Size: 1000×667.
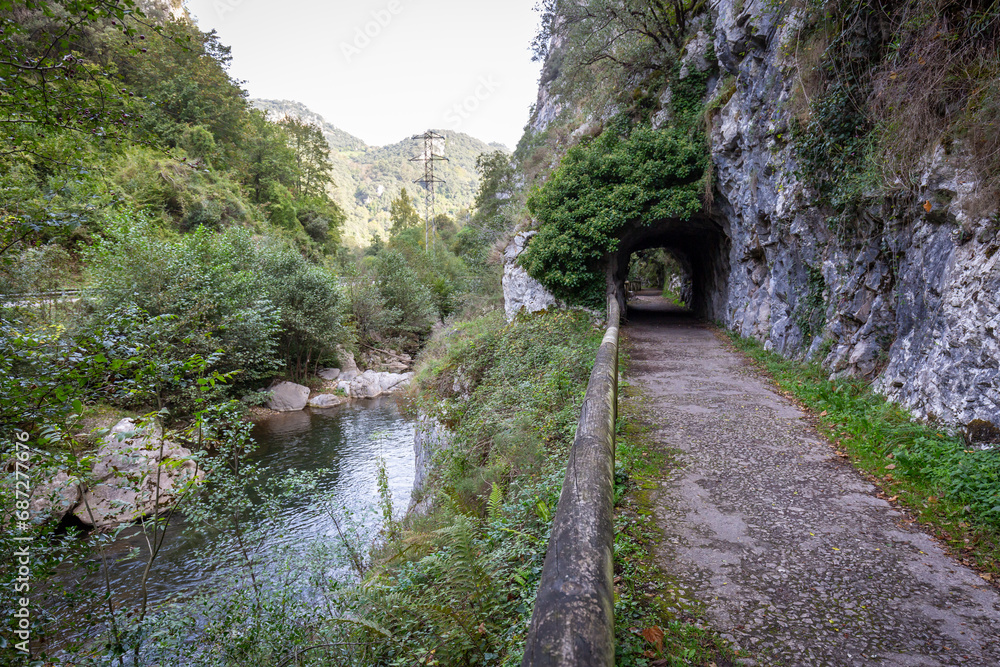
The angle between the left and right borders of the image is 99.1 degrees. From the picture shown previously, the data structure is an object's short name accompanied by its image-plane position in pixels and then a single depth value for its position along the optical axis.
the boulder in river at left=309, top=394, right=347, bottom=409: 20.50
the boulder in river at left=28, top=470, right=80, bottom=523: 4.12
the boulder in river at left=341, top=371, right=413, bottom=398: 22.50
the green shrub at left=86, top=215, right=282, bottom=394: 13.17
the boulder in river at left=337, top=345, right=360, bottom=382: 24.02
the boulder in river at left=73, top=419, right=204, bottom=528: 4.41
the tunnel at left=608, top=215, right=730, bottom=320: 14.83
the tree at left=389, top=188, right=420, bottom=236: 58.66
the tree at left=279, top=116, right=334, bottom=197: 44.31
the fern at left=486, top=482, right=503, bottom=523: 4.66
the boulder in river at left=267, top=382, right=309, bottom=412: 19.45
